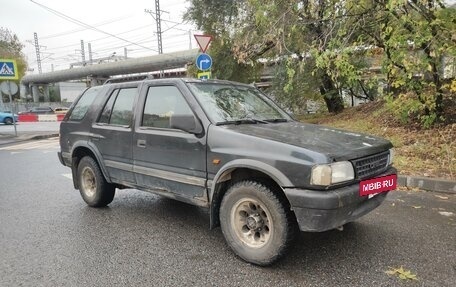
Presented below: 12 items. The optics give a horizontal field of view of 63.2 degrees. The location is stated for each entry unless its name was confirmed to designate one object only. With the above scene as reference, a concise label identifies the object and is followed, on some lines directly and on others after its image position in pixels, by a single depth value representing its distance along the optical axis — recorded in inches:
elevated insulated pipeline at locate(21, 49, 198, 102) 1464.1
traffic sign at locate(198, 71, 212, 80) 386.3
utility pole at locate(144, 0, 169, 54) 1653.8
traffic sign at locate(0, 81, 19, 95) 690.8
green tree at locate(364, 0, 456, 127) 274.8
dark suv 120.6
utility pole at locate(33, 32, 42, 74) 2825.8
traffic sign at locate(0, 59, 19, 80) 618.2
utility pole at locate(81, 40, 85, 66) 2783.0
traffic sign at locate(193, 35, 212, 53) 378.6
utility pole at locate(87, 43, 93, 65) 2679.1
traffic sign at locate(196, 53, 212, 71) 382.6
